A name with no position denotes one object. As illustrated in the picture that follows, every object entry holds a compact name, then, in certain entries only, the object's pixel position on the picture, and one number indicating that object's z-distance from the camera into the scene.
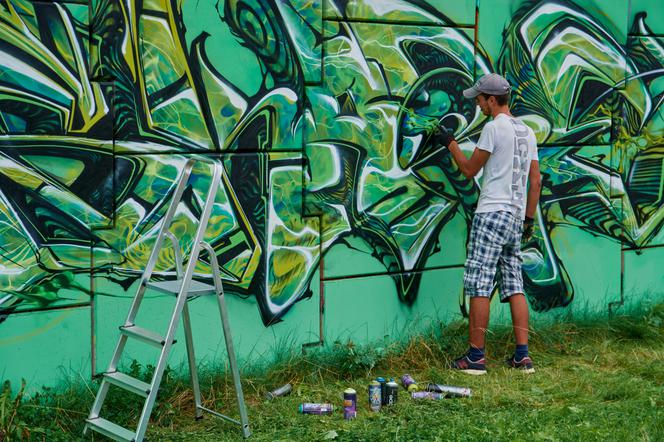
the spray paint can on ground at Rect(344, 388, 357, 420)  5.55
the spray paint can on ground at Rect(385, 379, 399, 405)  5.72
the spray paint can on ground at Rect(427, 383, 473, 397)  5.94
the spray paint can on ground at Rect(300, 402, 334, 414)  5.61
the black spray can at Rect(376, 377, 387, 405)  5.73
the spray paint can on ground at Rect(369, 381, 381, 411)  5.70
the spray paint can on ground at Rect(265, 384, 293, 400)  5.89
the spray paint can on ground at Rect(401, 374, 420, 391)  6.04
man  6.47
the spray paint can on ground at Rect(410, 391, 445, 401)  5.90
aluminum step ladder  4.76
